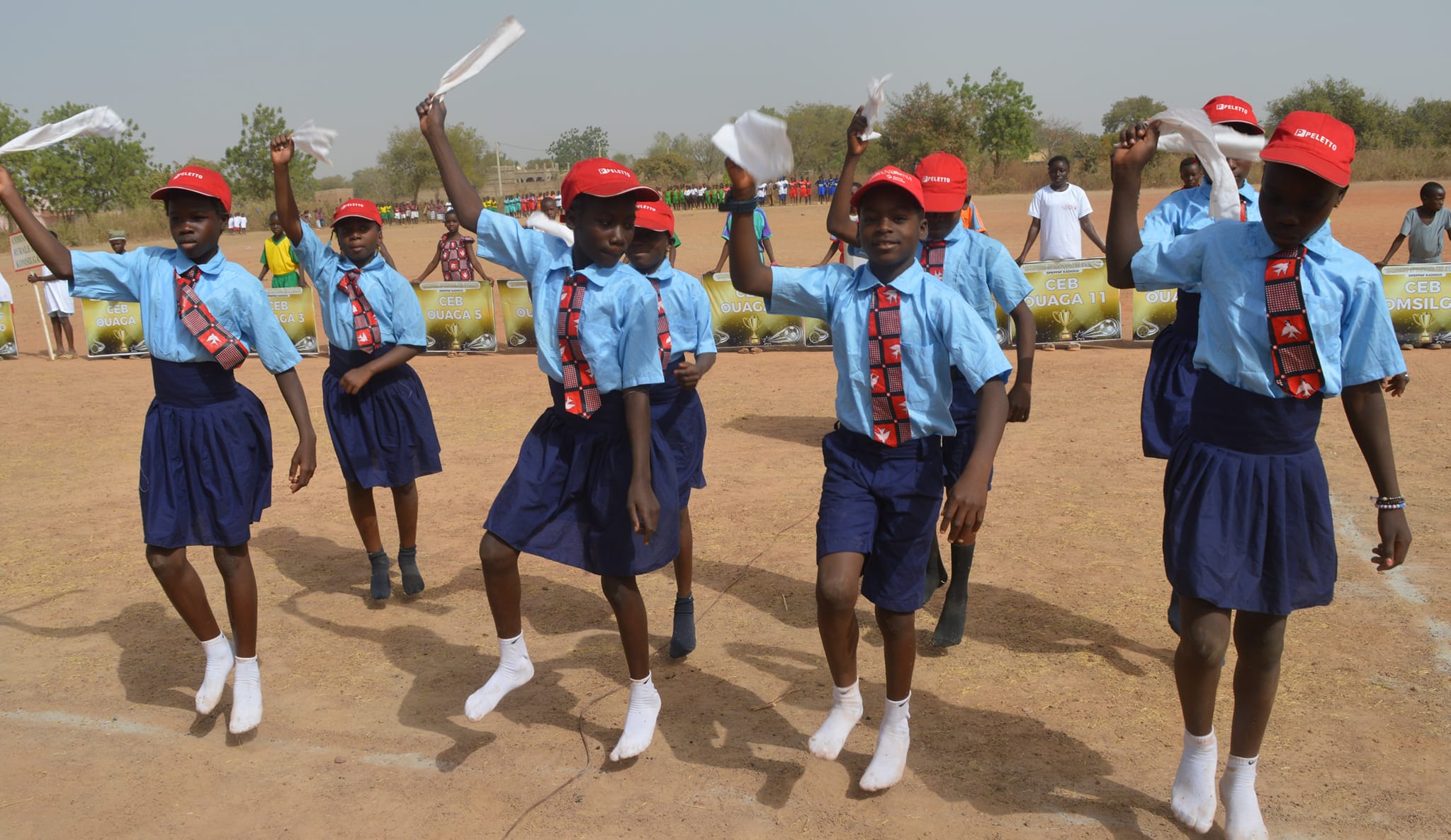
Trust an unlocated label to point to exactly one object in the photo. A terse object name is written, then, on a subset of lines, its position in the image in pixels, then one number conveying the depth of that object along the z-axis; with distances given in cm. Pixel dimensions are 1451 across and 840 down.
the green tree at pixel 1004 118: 5953
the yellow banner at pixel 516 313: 1567
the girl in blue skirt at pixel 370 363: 606
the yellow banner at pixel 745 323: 1484
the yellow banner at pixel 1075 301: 1379
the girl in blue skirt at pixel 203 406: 450
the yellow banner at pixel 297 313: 1558
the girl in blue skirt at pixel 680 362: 536
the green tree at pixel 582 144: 10341
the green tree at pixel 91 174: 4984
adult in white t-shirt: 1334
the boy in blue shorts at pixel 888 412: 375
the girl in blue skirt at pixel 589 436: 399
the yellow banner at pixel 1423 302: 1279
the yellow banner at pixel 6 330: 1667
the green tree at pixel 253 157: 6188
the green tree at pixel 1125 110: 8825
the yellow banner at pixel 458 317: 1564
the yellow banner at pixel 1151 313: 1379
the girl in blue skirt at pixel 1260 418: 327
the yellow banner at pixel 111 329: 1622
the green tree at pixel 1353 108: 5319
